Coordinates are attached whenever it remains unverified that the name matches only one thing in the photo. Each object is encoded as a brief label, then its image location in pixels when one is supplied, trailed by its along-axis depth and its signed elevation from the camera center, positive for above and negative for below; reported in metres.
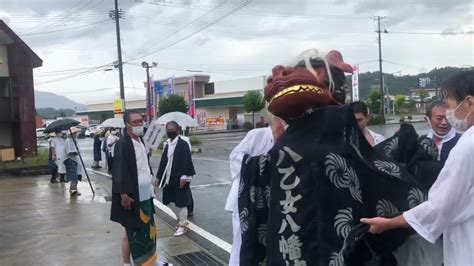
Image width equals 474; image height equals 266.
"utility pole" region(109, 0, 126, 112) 26.94 +3.92
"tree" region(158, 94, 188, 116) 46.84 +1.65
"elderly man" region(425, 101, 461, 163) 3.92 -0.14
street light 35.46 +2.12
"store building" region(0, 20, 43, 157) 20.44 +1.57
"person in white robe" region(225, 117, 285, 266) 3.26 -0.27
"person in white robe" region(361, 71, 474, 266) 1.88 -0.40
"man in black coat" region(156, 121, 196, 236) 7.39 -0.83
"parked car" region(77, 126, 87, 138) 54.94 -1.19
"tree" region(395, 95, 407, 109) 72.62 +1.78
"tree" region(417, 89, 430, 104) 74.00 +2.80
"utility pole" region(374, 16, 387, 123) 50.72 +4.54
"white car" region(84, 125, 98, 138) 55.70 -0.92
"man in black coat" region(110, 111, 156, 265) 4.98 -0.77
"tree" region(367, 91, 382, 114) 54.34 +1.56
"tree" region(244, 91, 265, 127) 46.84 +1.69
